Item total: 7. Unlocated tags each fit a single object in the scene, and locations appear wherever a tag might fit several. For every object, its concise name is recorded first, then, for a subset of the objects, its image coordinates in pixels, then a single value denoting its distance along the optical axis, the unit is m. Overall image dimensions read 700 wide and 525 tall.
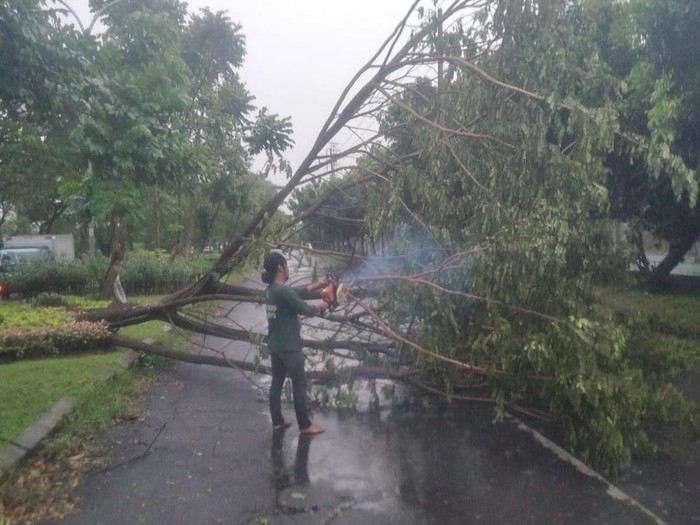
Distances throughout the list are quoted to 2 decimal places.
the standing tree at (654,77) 10.63
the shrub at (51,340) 9.88
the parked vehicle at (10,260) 20.66
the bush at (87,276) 20.53
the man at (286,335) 6.56
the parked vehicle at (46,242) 34.03
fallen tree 6.04
